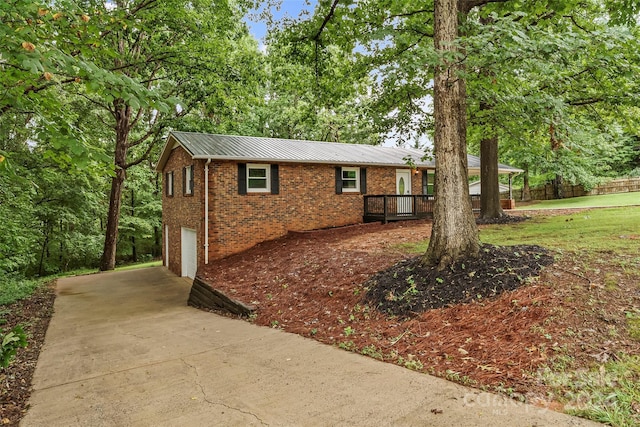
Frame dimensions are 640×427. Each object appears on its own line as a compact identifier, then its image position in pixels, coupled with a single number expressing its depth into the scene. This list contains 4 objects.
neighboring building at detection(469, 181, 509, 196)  21.80
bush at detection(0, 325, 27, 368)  2.73
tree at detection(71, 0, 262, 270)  11.28
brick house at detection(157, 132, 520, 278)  12.19
